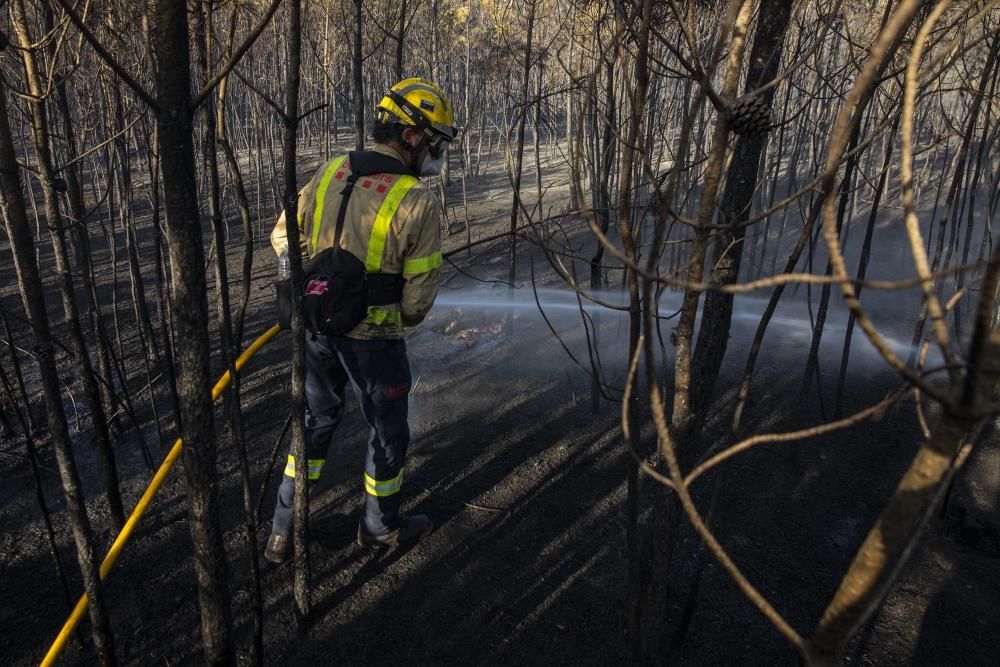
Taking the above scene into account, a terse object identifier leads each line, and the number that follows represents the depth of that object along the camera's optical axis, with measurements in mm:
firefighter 2742
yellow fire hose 2135
